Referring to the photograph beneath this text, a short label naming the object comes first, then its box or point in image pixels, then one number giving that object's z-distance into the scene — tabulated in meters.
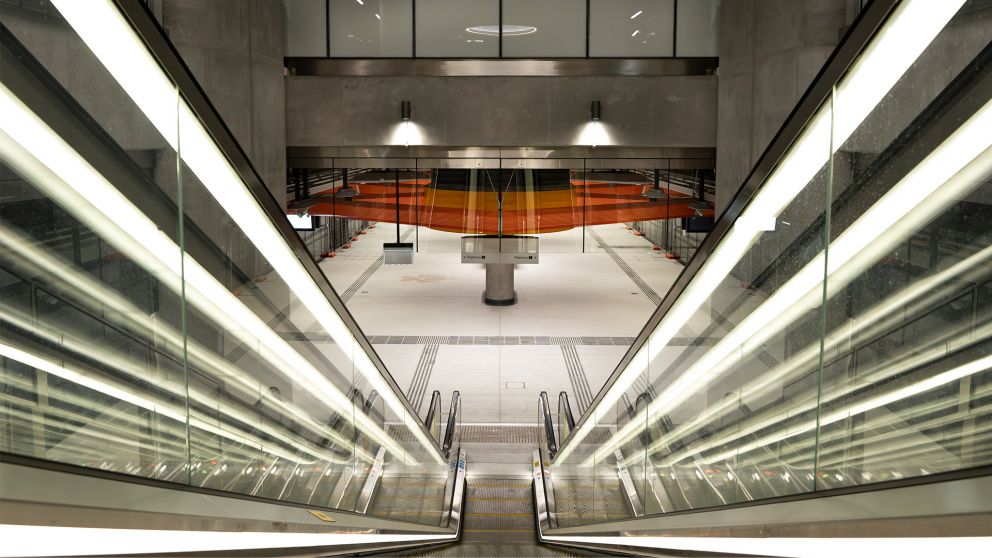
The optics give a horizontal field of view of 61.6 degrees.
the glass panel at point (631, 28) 14.06
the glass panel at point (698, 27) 14.20
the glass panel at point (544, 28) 14.02
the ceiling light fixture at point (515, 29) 14.06
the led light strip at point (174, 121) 1.53
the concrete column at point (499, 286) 14.96
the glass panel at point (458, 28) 14.03
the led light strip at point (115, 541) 1.10
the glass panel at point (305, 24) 14.23
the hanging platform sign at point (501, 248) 13.59
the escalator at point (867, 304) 1.34
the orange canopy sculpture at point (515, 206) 13.66
